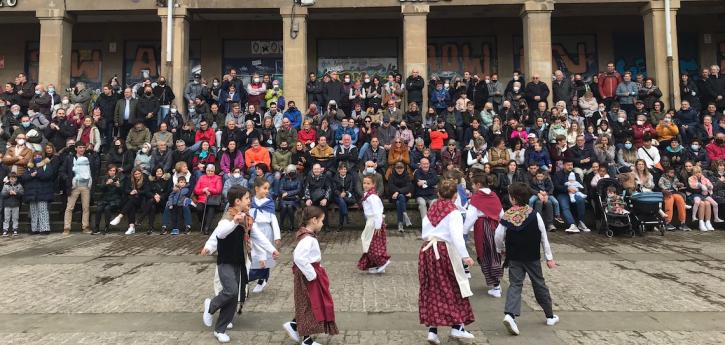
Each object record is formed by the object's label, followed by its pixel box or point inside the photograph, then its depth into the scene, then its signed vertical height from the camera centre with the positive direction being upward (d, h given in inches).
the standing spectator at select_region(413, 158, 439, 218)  497.4 +7.5
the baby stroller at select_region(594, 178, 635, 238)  448.5 -26.2
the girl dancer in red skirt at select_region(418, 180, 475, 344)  194.5 -35.0
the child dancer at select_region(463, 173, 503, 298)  266.8 -21.2
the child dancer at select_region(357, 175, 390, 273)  309.9 -30.9
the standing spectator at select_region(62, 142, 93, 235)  499.5 +9.9
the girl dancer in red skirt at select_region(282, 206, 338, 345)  186.5 -40.2
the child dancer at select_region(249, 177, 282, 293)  250.2 -17.0
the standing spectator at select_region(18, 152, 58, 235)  490.0 +0.4
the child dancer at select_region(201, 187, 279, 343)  200.8 -27.1
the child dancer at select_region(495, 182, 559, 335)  211.5 -26.7
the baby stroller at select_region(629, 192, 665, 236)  457.1 -20.9
